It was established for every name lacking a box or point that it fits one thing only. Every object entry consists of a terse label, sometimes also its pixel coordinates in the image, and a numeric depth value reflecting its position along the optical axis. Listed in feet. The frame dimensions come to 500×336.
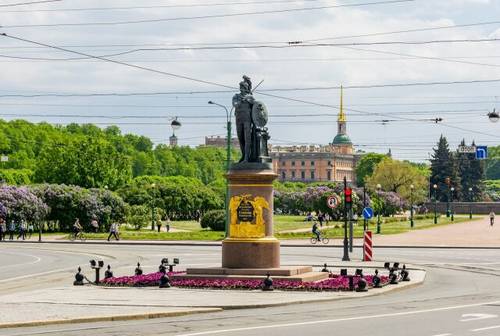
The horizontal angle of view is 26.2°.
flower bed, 95.66
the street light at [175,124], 218.18
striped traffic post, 149.48
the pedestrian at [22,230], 259.60
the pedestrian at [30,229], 276.94
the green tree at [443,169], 582.35
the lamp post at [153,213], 313.94
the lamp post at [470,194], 633.20
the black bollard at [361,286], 94.17
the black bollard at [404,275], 107.55
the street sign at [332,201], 185.06
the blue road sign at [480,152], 282.77
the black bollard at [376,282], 97.96
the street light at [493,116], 189.02
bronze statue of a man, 106.32
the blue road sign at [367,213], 191.01
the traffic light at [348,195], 157.99
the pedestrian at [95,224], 291.81
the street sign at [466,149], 265.58
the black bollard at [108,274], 104.64
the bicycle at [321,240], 228.70
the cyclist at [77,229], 252.36
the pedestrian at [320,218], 317.93
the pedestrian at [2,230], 253.36
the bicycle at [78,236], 254.31
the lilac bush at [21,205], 286.25
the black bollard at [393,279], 101.94
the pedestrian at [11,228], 259.02
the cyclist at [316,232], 228.35
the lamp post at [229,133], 232.12
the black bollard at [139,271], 110.42
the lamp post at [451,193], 523.50
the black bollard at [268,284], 94.02
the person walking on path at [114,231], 243.34
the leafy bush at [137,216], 321.93
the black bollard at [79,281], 102.63
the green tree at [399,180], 554.46
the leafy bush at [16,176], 470.39
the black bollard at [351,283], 95.14
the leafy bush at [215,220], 288.71
